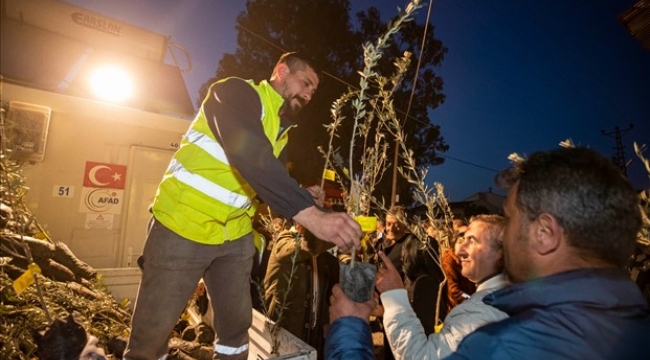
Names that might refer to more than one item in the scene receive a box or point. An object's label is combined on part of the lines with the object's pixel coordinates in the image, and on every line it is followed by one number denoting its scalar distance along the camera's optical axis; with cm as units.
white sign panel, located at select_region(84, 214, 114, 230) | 415
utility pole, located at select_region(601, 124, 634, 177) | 3990
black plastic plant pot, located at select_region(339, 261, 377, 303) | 140
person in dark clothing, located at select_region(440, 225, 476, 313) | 342
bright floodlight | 472
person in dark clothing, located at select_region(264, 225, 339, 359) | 304
